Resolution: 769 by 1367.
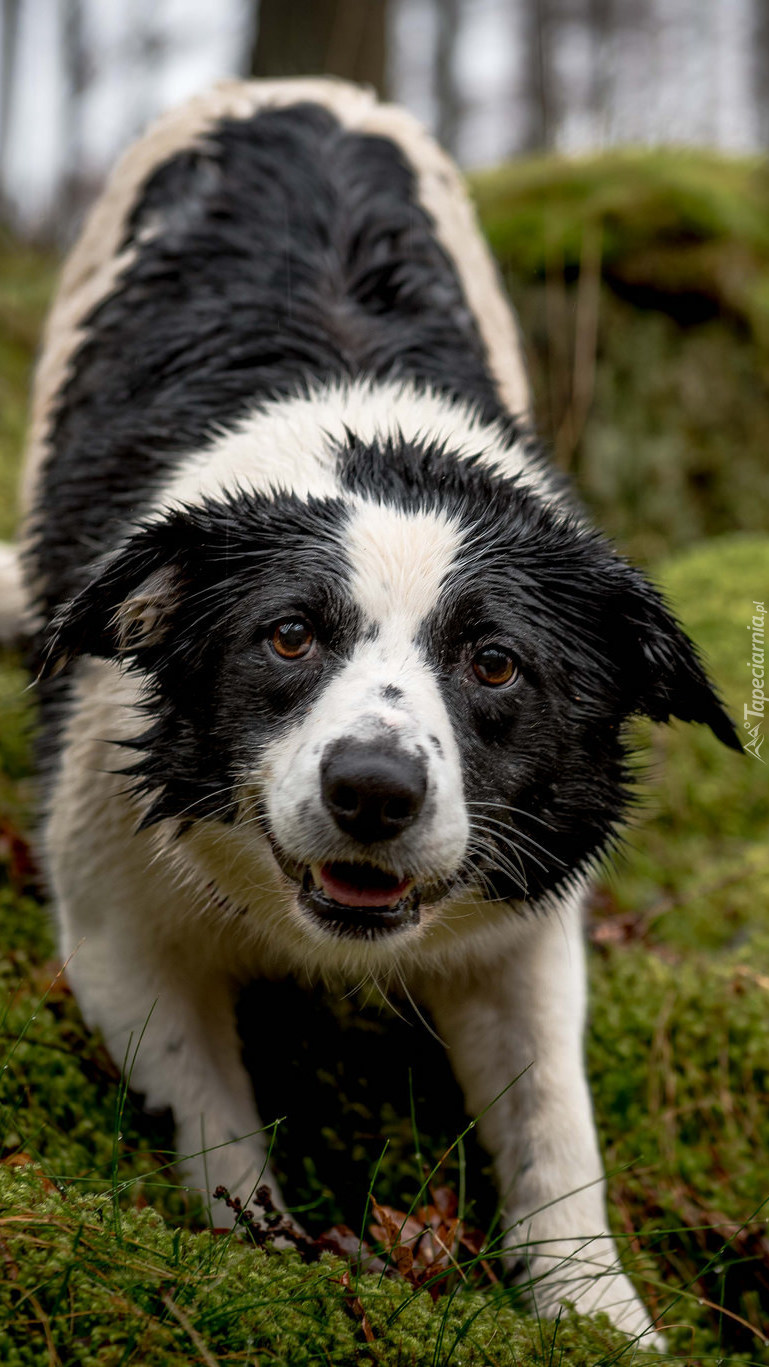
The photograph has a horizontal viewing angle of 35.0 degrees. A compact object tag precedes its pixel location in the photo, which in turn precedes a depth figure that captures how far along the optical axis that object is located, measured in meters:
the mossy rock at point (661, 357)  7.19
